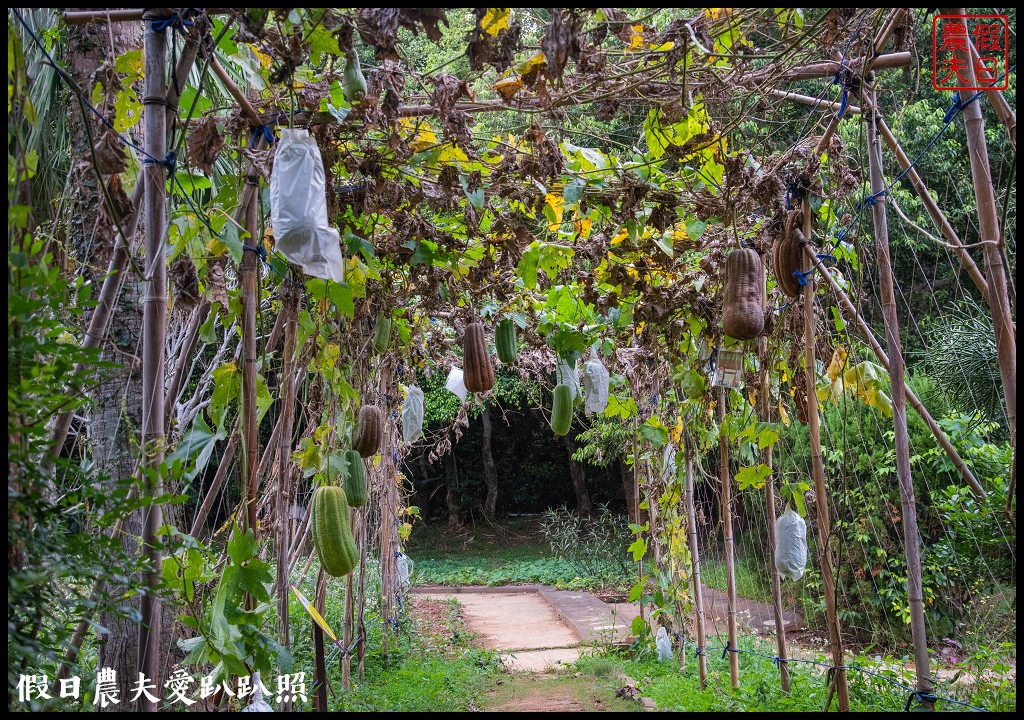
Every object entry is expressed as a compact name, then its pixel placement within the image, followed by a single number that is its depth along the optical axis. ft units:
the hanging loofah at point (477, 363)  12.07
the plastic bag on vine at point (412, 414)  14.89
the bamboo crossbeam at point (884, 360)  7.94
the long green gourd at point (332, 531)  8.97
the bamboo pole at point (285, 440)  8.75
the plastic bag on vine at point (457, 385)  15.66
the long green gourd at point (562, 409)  13.07
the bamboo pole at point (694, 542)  14.49
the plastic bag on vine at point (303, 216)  5.81
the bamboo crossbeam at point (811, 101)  8.63
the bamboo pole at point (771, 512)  11.40
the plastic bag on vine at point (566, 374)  13.41
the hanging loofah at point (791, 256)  9.52
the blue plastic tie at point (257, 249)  7.46
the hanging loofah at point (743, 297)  9.78
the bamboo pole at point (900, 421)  7.14
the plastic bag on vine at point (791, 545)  10.89
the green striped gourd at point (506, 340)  12.96
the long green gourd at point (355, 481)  10.21
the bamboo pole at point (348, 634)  14.92
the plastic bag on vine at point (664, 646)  17.40
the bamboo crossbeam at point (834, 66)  7.82
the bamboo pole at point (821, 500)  8.63
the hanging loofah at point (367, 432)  10.57
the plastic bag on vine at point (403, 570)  21.06
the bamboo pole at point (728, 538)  12.88
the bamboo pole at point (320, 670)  8.80
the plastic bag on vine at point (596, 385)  14.60
